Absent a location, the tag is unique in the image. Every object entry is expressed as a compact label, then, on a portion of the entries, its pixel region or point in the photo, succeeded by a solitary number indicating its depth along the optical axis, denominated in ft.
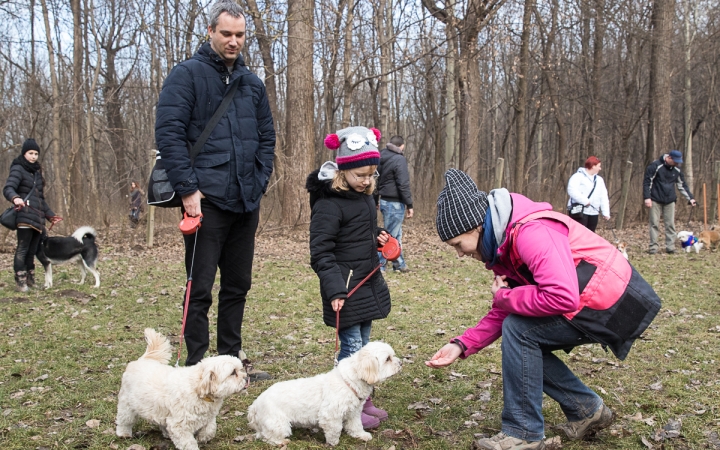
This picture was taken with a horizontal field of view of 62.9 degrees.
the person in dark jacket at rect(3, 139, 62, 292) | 29.04
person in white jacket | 35.45
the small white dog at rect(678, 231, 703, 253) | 42.19
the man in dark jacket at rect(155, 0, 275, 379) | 12.95
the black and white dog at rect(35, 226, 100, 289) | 30.50
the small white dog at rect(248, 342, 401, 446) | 11.15
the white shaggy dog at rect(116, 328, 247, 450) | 10.48
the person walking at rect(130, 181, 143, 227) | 57.82
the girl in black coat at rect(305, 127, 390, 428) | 12.39
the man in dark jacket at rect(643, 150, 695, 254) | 41.57
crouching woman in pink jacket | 9.55
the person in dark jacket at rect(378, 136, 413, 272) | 32.60
